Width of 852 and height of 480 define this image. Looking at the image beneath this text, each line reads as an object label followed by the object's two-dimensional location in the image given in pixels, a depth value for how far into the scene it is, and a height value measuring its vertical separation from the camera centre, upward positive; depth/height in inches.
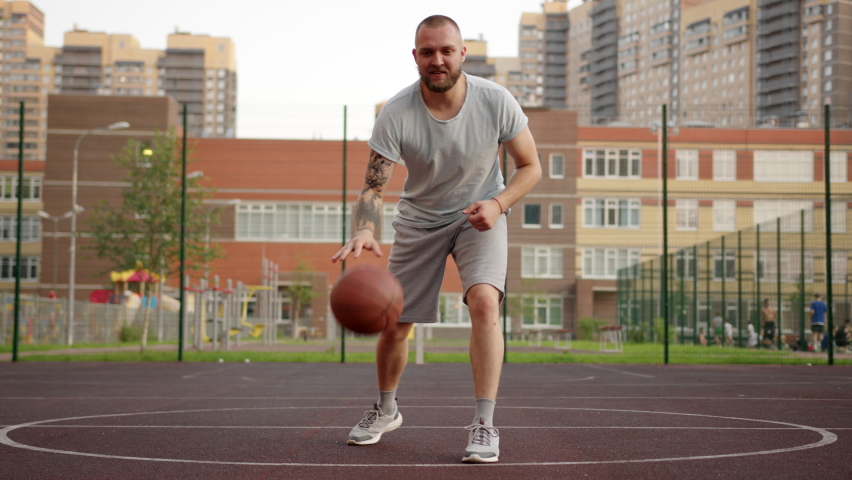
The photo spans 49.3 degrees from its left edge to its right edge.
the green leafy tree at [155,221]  690.2 +38.1
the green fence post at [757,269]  848.3 +11.3
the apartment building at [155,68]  5078.7 +1151.7
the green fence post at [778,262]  801.6 +17.1
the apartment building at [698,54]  3870.6 +1099.5
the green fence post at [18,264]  568.1 +2.7
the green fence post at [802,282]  755.4 -0.4
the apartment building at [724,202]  668.7 +75.5
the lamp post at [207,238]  707.1 +28.4
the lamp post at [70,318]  1014.4 -53.0
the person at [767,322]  828.0 -36.4
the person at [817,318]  740.6 -28.9
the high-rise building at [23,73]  5078.7 +1100.6
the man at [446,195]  169.9 +15.9
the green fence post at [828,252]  553.9 +18.7
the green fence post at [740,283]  893.2 -2.0
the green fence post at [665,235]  560.1 +27.2
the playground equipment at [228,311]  805.2 -40.8
